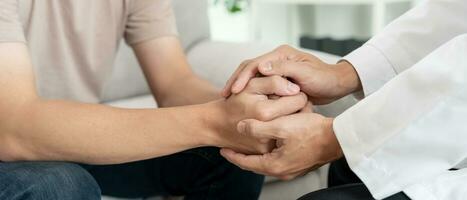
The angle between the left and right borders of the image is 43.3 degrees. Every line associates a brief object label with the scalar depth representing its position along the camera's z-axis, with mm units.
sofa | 1406
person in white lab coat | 730
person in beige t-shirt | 910
